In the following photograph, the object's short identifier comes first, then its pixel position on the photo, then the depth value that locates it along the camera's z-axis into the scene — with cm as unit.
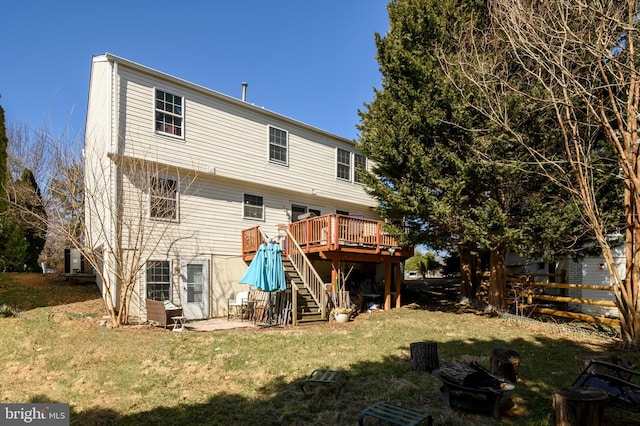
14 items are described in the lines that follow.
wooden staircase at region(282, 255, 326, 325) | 1166
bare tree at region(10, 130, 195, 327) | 1049
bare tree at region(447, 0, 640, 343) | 805
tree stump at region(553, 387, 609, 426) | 385
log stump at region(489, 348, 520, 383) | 584
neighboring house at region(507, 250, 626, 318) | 1349
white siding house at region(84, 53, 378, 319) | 1153
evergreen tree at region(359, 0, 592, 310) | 1059
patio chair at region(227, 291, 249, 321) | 1318
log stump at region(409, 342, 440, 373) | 661
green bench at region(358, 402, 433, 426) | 407
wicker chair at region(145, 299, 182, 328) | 1015
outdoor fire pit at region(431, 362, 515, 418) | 470
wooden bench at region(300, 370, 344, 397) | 568
